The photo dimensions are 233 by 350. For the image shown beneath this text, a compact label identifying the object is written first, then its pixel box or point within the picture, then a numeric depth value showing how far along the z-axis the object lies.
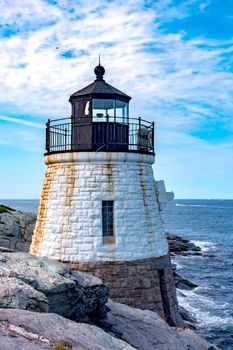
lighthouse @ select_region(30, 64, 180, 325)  12.81
